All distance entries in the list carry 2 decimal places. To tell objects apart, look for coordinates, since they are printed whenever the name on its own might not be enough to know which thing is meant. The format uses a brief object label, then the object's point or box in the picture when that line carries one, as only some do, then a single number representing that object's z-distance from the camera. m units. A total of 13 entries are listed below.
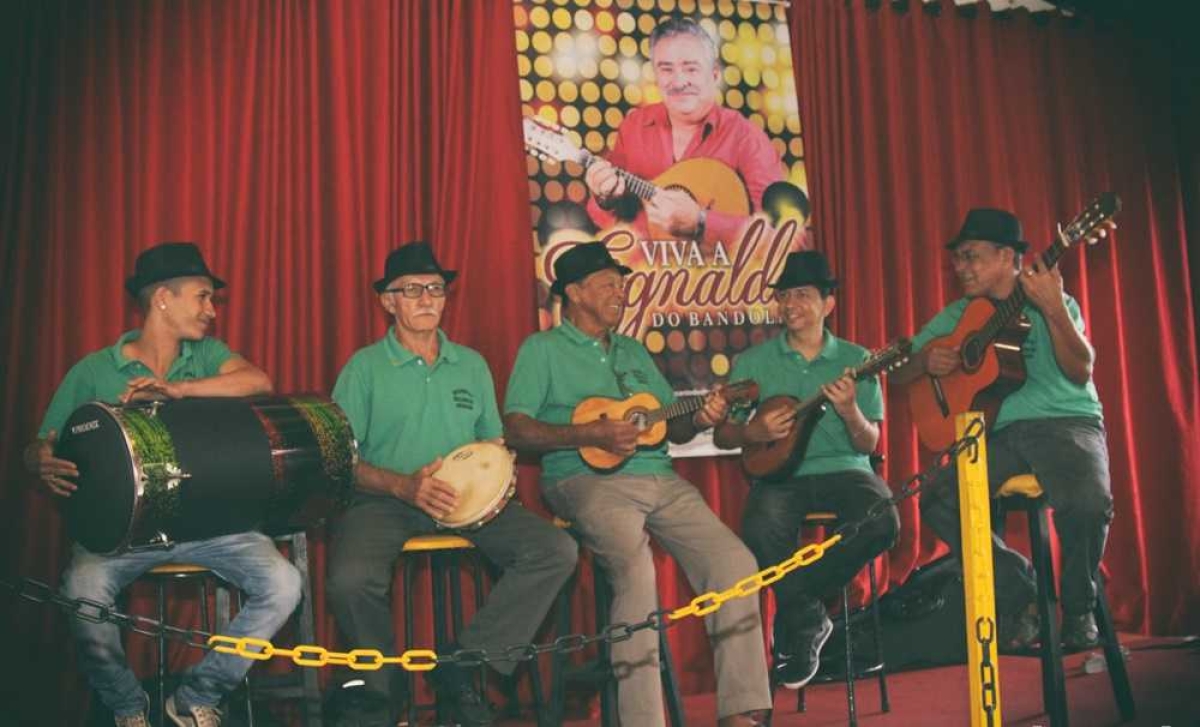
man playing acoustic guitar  3.98
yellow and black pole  3.14
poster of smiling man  4.97
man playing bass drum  3.43
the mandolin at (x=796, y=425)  4.25
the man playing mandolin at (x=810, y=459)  4.17
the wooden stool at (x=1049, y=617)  3.77
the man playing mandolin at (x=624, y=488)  3.74
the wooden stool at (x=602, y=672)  3.91
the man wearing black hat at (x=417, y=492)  3.64
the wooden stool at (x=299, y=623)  3.59
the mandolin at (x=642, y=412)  4.06
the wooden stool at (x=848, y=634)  4.27
